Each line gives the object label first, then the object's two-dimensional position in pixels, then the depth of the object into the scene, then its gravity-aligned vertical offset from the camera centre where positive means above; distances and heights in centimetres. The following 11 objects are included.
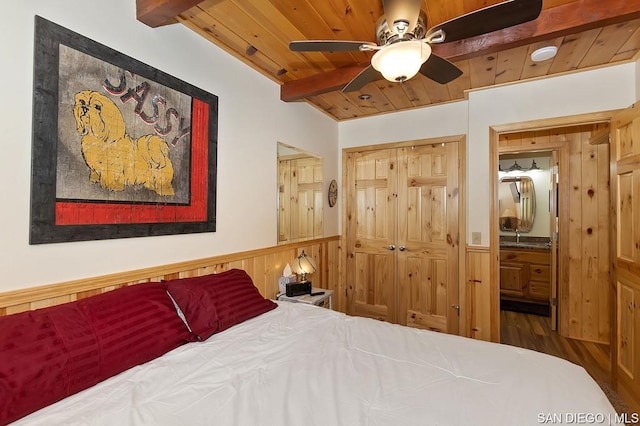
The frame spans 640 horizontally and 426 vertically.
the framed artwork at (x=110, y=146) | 132 +38
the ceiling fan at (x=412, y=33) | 135 +93
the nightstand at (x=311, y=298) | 257 -71
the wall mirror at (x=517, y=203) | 464 +24
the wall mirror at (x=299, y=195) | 289 +25
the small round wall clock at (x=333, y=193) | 366 +32
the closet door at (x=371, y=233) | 356 -19
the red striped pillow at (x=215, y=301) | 160 -49
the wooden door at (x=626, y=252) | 203 -24
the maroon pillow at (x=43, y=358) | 95 -50
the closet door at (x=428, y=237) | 320 -21
